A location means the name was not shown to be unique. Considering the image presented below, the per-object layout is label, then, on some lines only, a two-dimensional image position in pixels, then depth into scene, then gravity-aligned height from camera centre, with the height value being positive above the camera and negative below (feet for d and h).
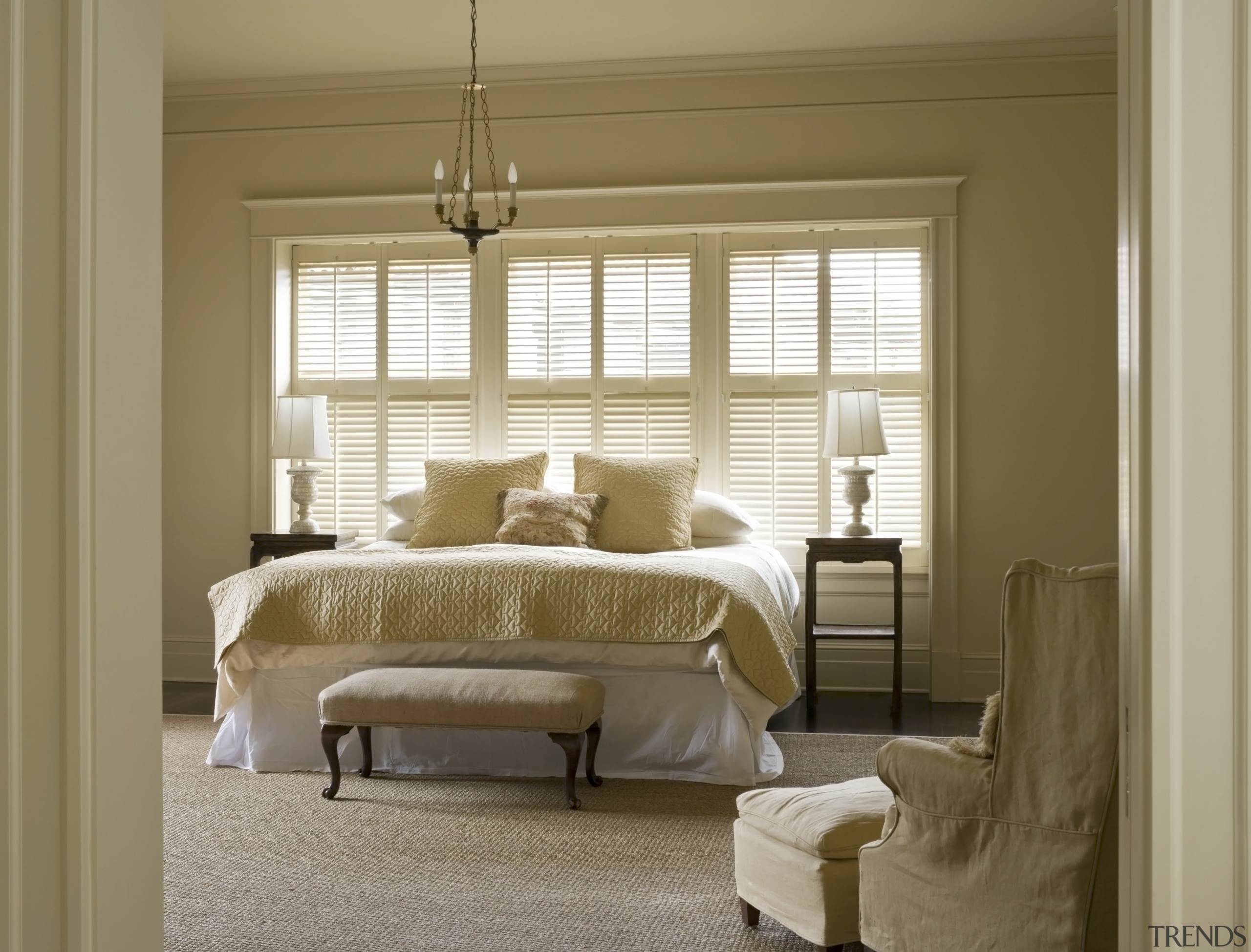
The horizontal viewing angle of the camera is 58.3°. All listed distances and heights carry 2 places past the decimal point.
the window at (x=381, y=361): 19.36 +2.02
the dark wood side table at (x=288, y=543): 17.78 -1.06
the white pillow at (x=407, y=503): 17.63 -0.41
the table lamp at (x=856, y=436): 16.85 +0.67
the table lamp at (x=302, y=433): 18.07 +0.71
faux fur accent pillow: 15.62 -0.58
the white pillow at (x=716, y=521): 17.10 -0.64
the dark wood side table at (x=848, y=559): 16.46 -1.50
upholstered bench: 11.37 -2.33
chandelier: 13.04 +3.23
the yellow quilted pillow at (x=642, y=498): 16.19 -0.29
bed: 12.44 -1.92
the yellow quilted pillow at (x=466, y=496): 16.46 -0.27
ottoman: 7.65 -2.65
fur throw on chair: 6.52 -1.48
